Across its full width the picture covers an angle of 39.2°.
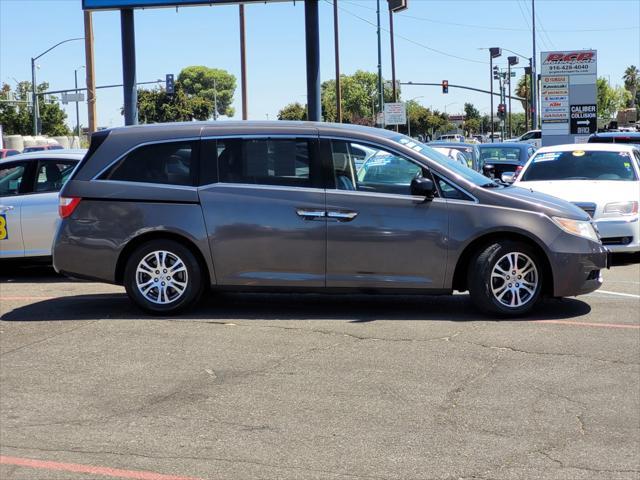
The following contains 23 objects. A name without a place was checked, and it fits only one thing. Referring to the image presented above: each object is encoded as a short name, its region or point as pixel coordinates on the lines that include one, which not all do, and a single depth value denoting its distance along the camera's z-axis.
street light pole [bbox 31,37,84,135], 56.05
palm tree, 155.88
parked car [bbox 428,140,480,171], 18.67
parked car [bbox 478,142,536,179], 21.58
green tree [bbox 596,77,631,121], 112.19
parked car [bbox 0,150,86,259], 10.99
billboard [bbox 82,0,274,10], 22.00
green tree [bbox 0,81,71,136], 88.44
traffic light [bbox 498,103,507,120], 79.25
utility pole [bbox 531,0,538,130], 63.13
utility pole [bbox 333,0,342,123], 43.34
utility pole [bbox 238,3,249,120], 37.09
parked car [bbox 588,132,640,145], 21.08
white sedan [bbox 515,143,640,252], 11.97
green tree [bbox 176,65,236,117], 177.12
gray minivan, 8.07
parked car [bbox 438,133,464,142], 76.38
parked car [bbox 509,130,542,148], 52.66
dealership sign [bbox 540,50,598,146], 32.88
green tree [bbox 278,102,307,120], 72.81
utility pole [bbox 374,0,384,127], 42.84
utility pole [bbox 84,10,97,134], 28.92
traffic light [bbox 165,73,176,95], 59.78
